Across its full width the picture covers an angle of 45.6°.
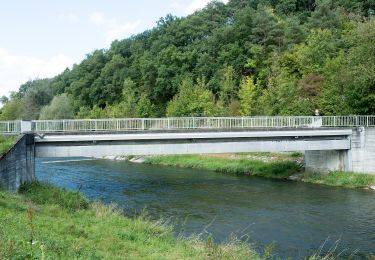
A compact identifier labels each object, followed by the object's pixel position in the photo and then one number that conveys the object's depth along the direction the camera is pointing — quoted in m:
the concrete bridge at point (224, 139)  29.67
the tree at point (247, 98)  59.70
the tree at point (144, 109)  81.50
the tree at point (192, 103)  60.57
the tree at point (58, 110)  88.34
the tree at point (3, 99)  131.25
